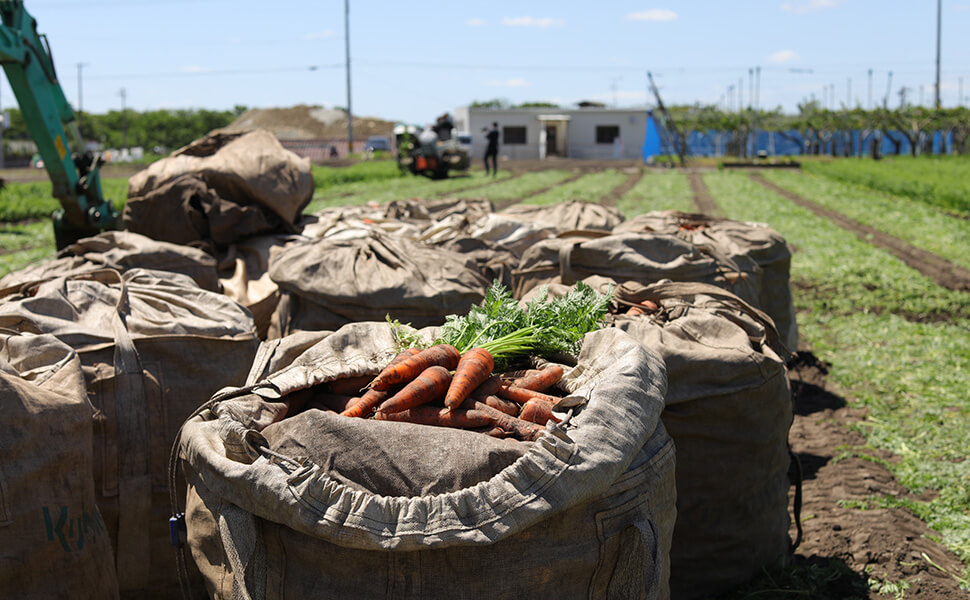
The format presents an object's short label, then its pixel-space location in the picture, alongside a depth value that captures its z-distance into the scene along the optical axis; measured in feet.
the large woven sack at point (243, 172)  18.07
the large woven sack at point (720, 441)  10.20
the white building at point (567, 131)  183.73
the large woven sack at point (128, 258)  13.66
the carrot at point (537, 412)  7.56
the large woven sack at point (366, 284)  13.32
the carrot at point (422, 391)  7.68
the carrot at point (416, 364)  8.05
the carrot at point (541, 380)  8.38
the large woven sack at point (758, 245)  16.98
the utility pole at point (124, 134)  271.47
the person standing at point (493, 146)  104.27
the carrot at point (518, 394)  8.09
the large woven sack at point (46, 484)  8.16
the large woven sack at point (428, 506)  6.15
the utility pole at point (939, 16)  178.70
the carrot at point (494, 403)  7.90
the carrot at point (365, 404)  7.83
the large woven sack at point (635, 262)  13.82
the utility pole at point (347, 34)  149.69
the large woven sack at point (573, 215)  20.45
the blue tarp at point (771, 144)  209.56
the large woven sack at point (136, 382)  9.77
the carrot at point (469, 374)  7.62
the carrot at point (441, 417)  7.55
